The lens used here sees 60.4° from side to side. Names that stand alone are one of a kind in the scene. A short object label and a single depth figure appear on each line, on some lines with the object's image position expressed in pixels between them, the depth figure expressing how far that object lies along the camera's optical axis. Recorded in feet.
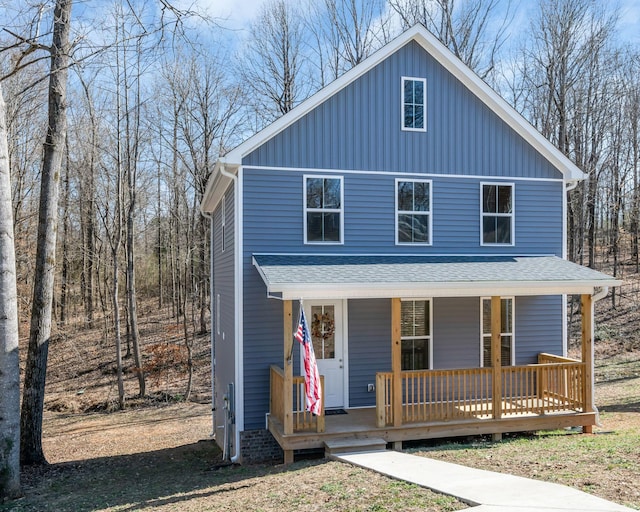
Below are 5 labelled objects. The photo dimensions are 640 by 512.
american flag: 28.14
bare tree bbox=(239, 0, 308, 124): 84.48
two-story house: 32.35
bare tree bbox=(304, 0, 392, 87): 83.76
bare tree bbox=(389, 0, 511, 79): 78.54
